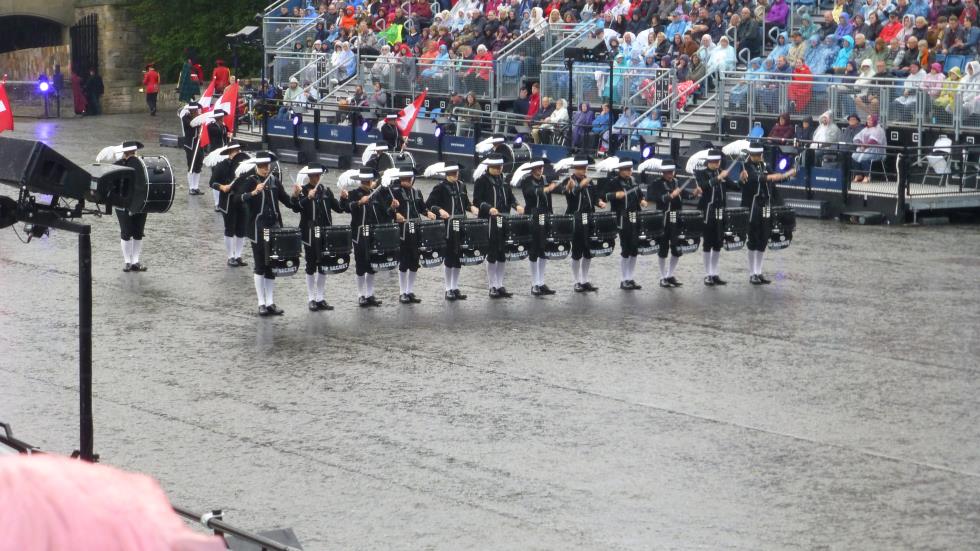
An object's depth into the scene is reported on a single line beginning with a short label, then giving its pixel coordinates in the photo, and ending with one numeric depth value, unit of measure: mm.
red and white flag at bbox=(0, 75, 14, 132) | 17609
